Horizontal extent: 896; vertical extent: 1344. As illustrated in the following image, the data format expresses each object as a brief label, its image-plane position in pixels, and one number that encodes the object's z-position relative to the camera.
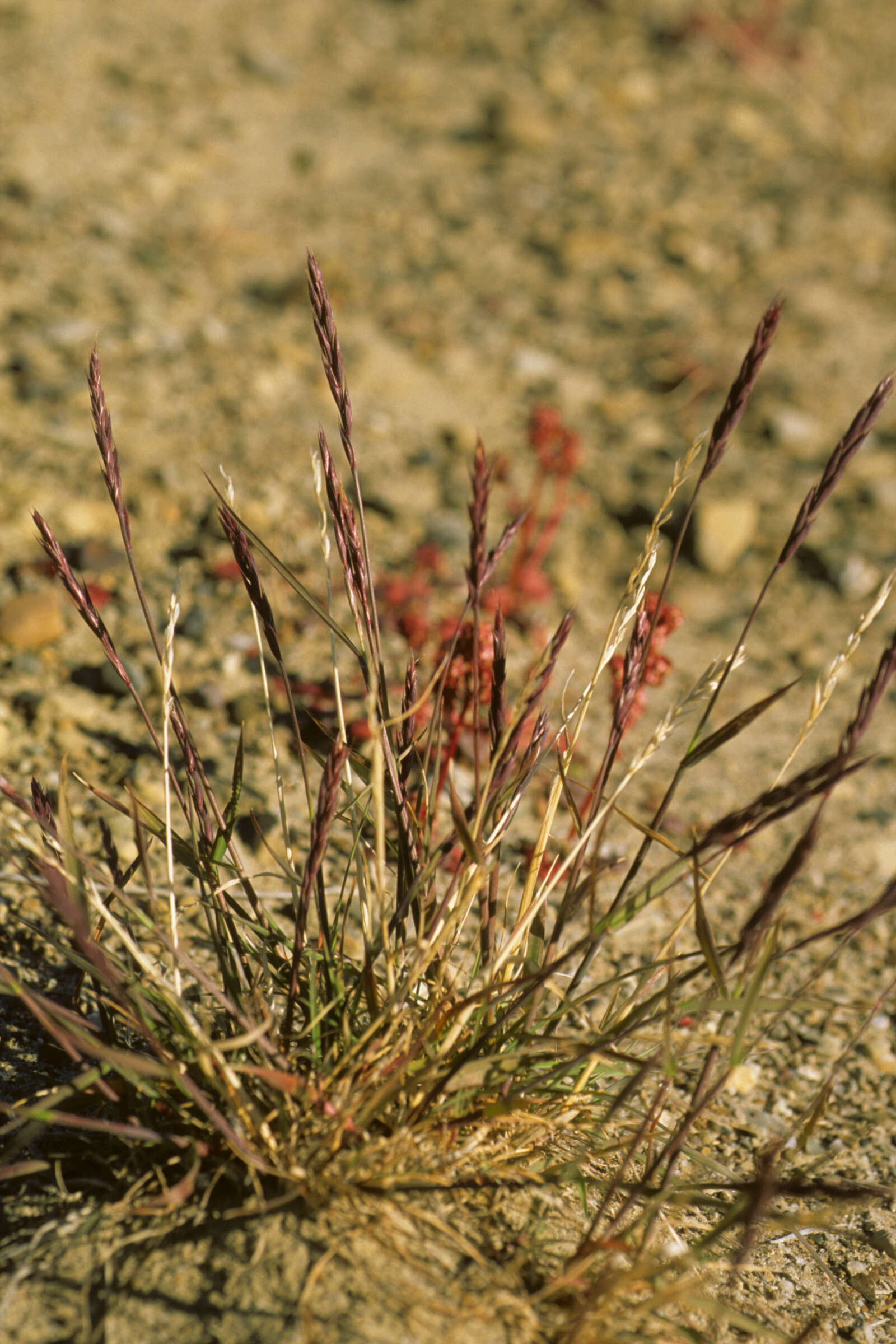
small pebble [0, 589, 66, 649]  2.79
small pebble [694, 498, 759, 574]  3.81
